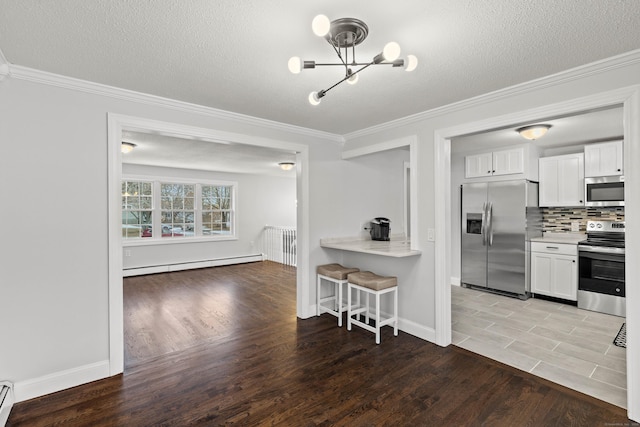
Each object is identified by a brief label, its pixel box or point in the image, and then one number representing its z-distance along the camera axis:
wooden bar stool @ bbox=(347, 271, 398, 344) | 3.26
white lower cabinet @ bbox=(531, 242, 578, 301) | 4.29
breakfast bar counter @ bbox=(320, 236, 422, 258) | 3.21
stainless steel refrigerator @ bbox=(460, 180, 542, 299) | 4.61
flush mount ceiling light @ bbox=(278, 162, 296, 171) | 6.53
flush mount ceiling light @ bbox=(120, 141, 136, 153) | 4.70
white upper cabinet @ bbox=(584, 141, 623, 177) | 4.11
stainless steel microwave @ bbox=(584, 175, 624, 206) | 4.12
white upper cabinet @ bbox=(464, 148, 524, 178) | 4.64
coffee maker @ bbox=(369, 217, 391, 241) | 4.20
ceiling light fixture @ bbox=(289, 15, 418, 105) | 1.52
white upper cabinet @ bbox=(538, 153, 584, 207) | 4.48
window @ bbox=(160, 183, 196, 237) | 7.13
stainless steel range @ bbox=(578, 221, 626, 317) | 3.91
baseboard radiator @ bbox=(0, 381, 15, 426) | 2.00
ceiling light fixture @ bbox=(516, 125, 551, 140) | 3.68
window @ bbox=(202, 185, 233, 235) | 7.69
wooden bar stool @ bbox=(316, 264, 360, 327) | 3.70
